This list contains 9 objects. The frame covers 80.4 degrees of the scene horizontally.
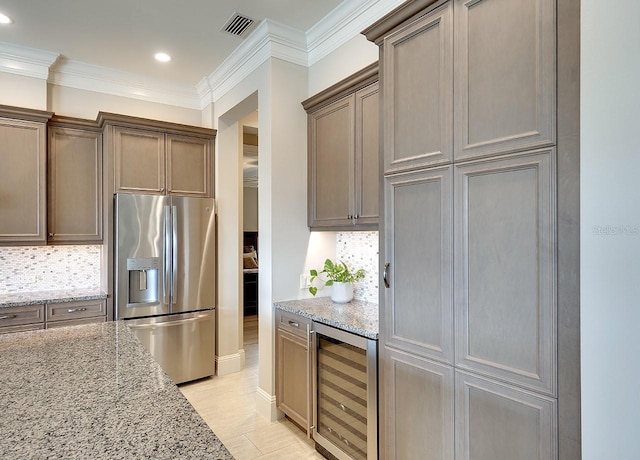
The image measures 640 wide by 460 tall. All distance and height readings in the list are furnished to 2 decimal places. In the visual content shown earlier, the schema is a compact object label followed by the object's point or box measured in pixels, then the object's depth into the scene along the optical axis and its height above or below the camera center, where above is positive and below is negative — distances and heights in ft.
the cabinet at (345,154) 8.29 +1.79
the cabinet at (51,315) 10.05 -2.40
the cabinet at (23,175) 10.57 +1.54
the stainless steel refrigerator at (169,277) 11.14 -1.48
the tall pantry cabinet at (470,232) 4.50 -0.05
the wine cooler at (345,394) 6.78 -3.30
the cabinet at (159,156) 11.65 +2.38
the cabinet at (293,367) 8.60 -3.32
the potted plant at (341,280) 9.32 -1.28
